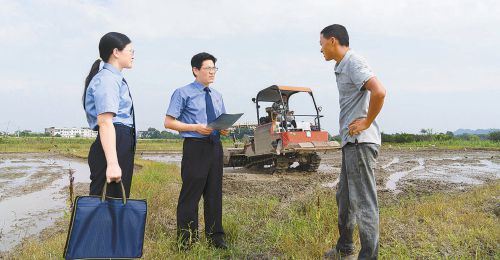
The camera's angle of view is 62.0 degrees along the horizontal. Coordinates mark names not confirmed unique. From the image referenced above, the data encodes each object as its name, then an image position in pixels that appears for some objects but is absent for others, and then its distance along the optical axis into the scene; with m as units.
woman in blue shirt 2.36
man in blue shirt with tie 3.55
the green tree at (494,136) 36.16
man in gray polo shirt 2.71
